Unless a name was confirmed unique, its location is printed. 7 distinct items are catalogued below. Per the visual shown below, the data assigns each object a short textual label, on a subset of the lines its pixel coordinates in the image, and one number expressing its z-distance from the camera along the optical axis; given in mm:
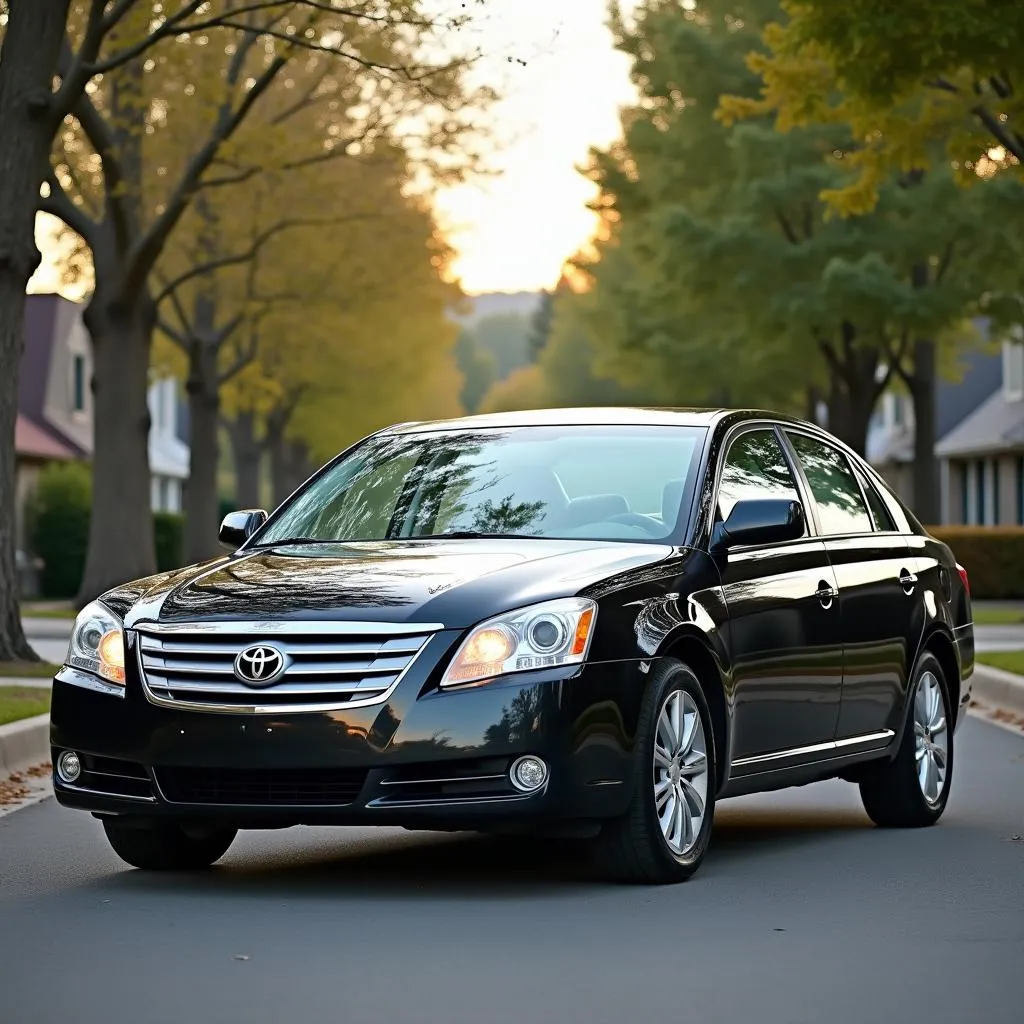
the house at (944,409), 66062
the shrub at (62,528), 43469
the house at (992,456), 53938
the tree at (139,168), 25297
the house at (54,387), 47375
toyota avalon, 7836
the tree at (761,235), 36250
